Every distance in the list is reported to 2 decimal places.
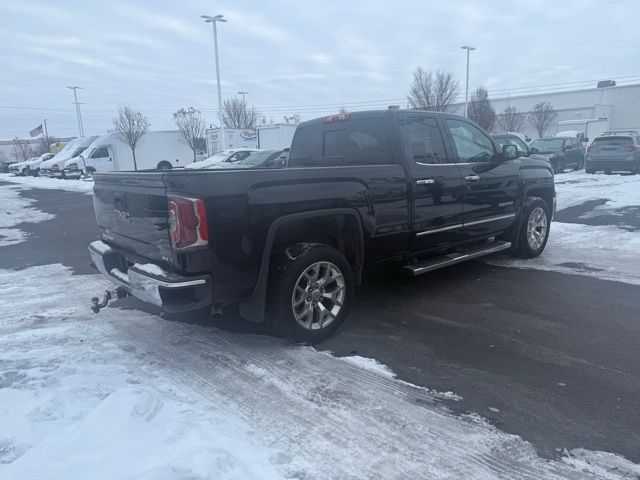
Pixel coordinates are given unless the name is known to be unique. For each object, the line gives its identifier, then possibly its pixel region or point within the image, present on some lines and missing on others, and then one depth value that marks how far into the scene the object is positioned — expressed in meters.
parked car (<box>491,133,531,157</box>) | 16.52
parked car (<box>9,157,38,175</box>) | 38.20
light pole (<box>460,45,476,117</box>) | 35.67
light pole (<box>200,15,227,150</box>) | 28.62
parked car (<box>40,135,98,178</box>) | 31.69
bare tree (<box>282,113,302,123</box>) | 60.47
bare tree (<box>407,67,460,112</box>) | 32.62
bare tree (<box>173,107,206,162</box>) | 35.56
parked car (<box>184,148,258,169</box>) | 23.17
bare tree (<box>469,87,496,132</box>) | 39.41
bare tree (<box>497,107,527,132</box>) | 45.22
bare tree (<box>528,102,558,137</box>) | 45.28
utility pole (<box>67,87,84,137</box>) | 54.68
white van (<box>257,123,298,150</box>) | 29.73
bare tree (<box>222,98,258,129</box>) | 45.76
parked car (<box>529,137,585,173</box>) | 22.42
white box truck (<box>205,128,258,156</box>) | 32.59
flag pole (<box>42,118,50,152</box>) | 61.31
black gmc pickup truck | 3.69
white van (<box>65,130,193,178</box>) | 30.73
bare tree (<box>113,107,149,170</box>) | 32.31
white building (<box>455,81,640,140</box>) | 47.75
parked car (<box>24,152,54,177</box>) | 36.65
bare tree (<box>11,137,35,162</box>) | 63.63
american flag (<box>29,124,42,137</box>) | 67.21
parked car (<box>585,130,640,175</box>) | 19.28
